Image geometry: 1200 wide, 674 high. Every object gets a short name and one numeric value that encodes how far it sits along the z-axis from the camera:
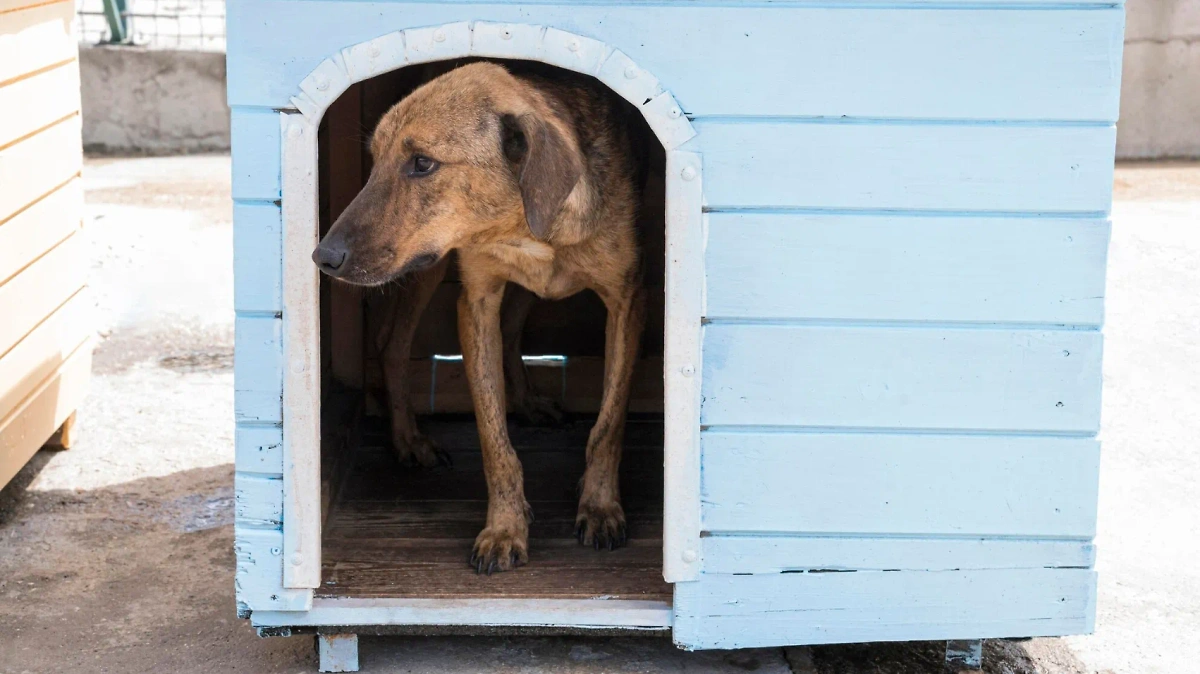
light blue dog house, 2.78
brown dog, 2.96
